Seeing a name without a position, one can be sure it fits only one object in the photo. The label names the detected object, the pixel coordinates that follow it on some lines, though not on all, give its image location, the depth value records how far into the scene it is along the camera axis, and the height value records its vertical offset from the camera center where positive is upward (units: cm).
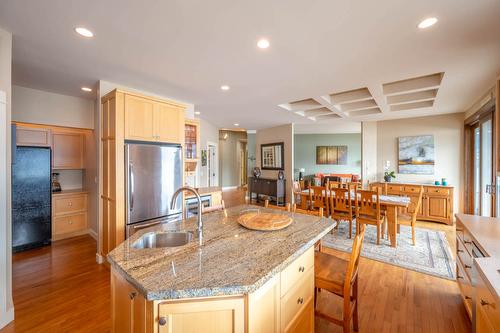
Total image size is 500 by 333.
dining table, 345 -75
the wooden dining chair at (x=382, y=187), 466 -48
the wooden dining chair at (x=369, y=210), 349 -75
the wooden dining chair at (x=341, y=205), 382 -74
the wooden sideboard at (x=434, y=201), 465 -80
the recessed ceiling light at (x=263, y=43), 203 +119
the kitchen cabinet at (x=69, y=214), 376 -89
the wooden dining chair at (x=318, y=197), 412 -63
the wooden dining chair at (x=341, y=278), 151 -86
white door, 794 +6
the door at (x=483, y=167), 348 -4
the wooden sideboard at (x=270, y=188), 676 -74
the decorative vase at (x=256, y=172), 773 -24
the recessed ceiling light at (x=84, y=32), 187 +119
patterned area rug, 284 -132
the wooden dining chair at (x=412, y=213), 358 -85
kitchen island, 91 -53
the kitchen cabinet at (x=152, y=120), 287 +66
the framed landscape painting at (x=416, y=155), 512 +26
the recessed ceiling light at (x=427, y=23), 170 +116
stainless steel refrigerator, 280 -24
